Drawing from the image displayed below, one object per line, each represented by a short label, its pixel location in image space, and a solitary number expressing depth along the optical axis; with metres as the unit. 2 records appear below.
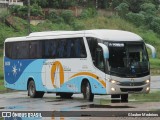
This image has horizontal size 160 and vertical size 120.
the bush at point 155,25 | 93.72
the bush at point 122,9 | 94.59
